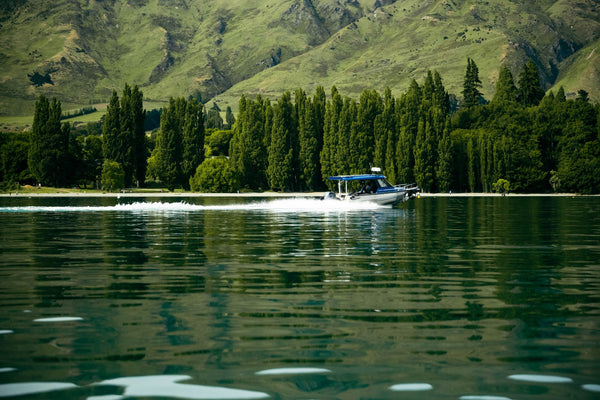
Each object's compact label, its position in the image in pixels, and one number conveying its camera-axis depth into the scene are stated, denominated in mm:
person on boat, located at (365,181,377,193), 76750
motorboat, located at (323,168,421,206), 75250
